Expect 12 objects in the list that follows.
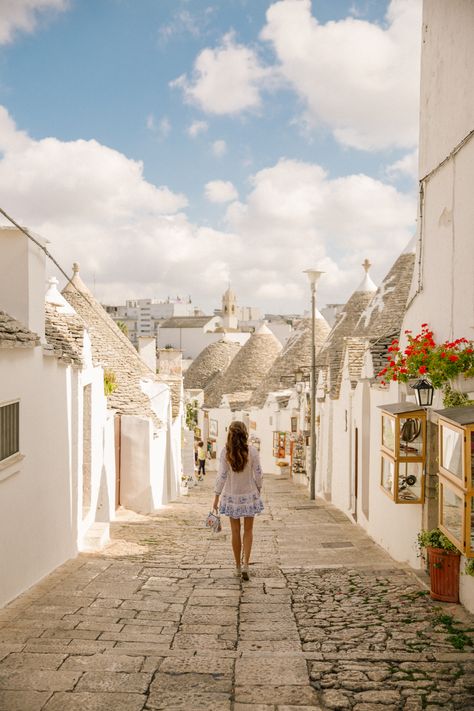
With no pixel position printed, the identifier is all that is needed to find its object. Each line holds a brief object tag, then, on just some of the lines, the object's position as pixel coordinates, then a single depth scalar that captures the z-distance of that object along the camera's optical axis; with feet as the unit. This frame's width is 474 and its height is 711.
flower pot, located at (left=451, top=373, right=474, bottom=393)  18.28
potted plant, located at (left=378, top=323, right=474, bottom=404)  18.40
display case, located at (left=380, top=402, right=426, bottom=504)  21.80
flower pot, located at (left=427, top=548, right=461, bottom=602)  18.10
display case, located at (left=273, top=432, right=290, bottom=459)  86.86
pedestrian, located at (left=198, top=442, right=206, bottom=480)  93.97
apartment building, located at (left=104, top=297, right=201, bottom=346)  331.77
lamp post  50.62
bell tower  253.90
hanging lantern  20.62
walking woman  20.75
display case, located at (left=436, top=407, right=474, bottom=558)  14.78
